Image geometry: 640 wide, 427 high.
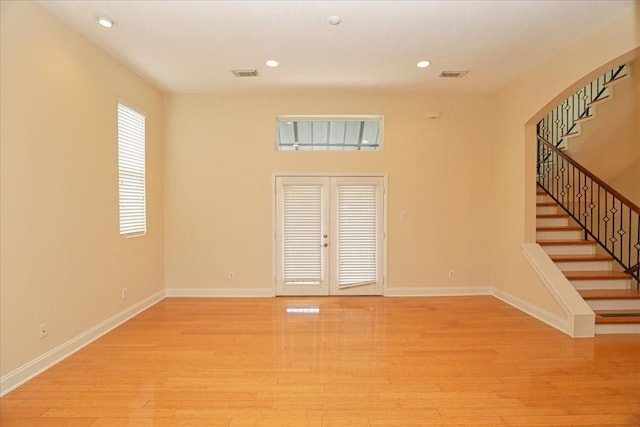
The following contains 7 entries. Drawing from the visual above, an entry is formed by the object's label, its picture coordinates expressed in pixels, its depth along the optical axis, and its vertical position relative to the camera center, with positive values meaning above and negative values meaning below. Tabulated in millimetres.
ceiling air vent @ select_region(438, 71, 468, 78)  4922 +1837
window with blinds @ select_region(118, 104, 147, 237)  4637 +499
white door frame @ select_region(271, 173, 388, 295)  5887 -7
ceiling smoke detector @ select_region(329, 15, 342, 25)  3449 +1812
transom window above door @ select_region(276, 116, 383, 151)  5941 +1246
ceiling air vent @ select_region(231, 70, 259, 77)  4855 +1835
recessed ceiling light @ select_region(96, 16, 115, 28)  3466 +1817
